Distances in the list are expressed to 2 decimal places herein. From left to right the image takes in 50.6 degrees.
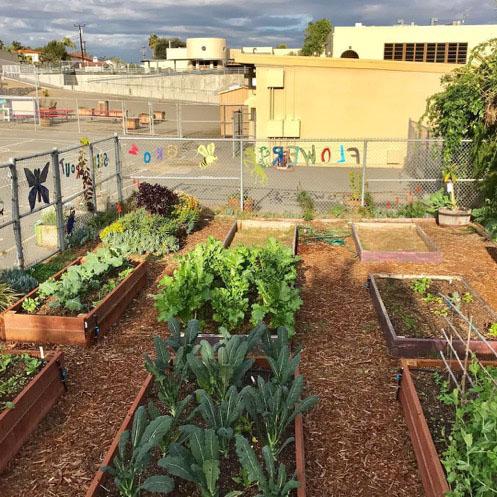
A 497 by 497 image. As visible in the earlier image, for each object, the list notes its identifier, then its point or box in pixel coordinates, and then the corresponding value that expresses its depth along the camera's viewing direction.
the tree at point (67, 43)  94.16
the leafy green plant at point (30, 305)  6.07
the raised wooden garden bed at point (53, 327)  5.81
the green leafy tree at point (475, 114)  10.41
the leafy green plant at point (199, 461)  3.16
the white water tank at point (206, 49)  91.06
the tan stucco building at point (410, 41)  26.77
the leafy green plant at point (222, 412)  3.72
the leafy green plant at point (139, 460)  3.18
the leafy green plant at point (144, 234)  9.30
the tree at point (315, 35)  58.36
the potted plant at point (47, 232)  9.72
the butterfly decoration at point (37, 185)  8.41
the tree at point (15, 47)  96.66
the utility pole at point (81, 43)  92.79
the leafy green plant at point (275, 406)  3.85
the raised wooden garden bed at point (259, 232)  9.93
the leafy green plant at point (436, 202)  11.62
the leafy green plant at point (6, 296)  6.37
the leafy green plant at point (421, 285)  7.14
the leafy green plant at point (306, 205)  11.48
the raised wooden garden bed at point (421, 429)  3.50
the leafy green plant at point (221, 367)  4.25
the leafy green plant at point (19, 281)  7.05
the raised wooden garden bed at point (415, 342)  5.49
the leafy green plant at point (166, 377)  4.24
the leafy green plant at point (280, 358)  4.29
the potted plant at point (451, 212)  10.99
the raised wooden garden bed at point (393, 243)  8.70
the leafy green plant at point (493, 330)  5.97
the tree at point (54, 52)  88.62
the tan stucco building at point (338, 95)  17.36
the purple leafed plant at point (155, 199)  10.05
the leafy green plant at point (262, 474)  3.10
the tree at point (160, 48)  114.93
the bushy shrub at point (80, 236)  9.66
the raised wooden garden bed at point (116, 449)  3.38
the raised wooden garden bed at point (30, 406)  3.99
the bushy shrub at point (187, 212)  10.36
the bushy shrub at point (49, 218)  9.88
